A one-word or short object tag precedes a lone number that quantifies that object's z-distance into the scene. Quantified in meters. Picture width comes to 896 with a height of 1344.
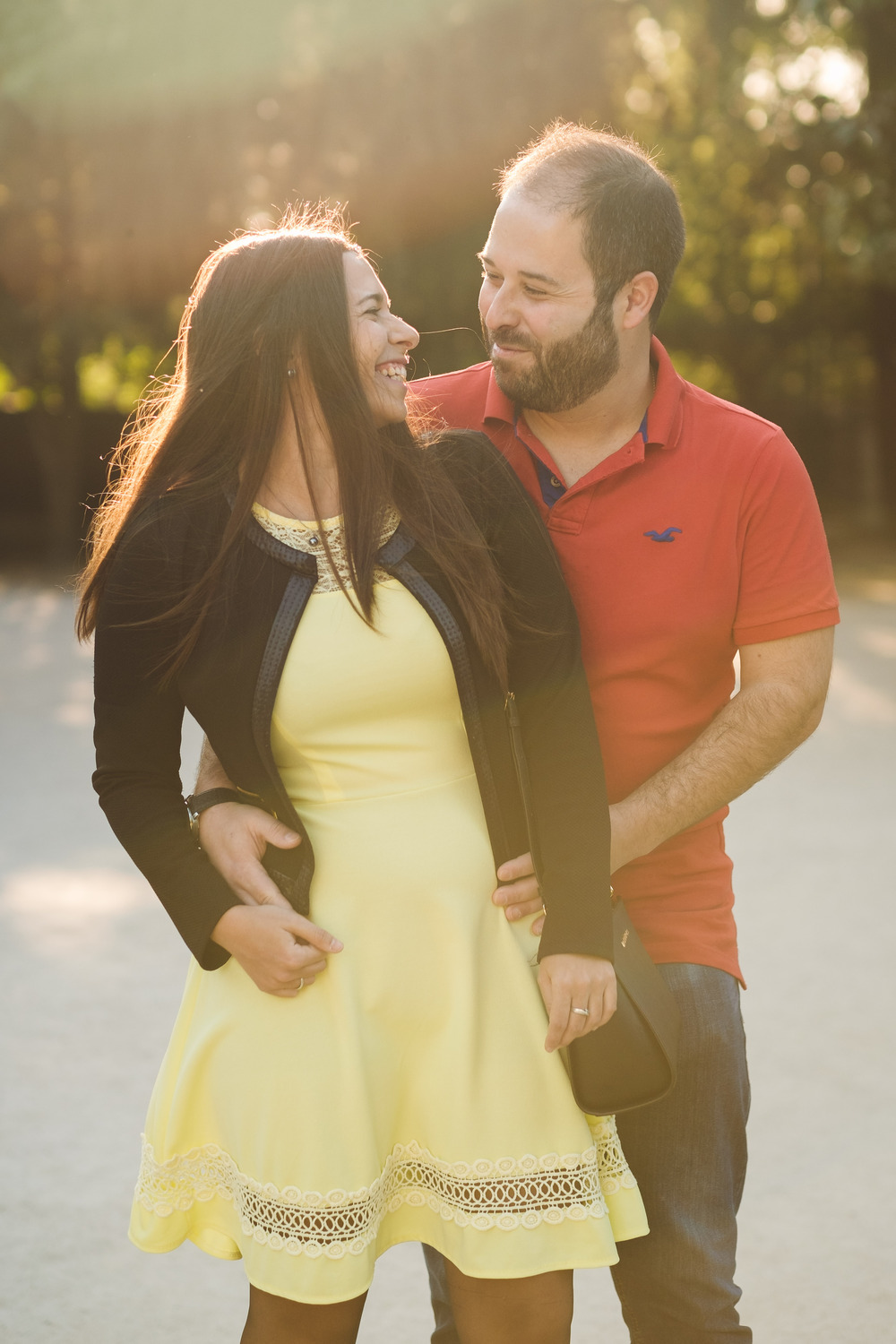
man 2.39
